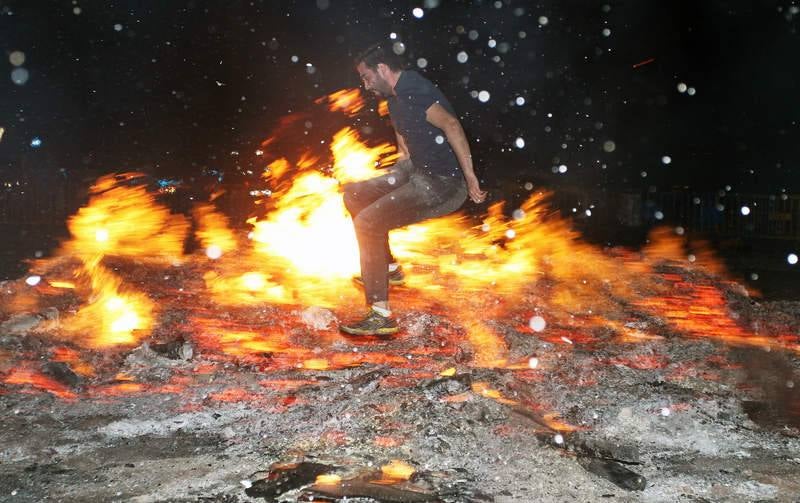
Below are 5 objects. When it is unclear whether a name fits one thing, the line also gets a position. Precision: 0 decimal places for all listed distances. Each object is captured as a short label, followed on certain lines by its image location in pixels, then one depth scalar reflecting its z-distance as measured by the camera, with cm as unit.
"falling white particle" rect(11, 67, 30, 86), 2098
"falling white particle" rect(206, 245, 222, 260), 699
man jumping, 453
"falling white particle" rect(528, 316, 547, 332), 488
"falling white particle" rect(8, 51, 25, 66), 2040
